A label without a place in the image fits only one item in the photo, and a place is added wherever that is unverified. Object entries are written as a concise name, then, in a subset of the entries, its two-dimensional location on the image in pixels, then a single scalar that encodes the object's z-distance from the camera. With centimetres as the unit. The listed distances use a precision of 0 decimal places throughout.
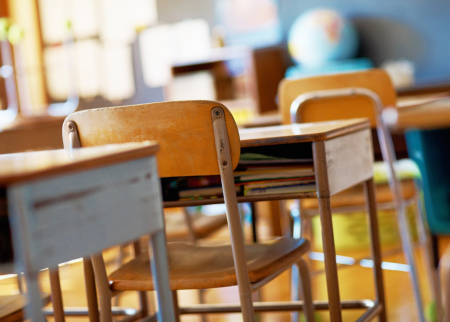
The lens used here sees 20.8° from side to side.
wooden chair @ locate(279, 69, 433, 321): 318
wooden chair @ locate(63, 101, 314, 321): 243
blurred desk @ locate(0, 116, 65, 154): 454
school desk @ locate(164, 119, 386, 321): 255
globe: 610
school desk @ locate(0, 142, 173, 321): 198
